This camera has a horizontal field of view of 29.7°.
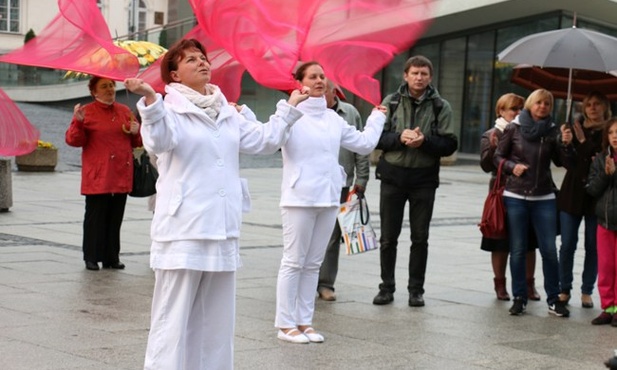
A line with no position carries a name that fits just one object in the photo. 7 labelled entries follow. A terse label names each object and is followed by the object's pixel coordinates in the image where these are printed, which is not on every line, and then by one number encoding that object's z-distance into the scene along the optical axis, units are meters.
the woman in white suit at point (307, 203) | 8.34
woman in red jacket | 11.45
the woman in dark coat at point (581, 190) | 10.08
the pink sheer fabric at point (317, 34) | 7.19
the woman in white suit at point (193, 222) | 5.96
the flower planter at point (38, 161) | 25.34
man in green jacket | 9.93
